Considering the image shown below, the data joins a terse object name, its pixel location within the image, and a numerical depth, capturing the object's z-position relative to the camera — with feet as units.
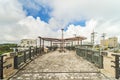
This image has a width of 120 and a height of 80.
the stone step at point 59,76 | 7.84
